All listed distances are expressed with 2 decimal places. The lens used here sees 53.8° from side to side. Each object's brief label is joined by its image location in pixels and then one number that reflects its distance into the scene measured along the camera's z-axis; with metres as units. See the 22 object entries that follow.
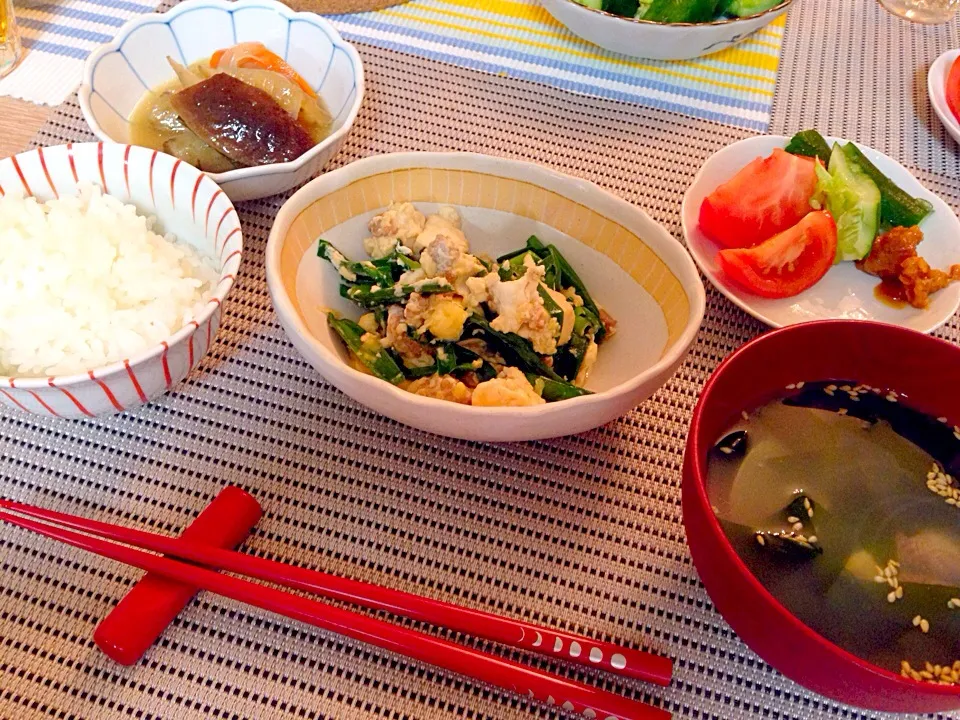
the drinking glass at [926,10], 0.64
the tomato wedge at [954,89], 0.55
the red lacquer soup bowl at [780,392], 0.29
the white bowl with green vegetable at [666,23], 0.53
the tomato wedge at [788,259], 0.45
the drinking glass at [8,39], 0.53
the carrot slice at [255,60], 0.52
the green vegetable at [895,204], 0.48
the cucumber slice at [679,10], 0.54
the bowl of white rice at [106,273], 0.37
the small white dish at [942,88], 0.54
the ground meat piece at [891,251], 0.46
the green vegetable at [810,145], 0.49
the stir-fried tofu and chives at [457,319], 0.40
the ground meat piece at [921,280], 0.45
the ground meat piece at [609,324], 0.43
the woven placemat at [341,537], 0.34
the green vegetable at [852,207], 0.47
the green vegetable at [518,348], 0.40
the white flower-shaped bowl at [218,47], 0.48
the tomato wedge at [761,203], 0.47
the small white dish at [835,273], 0.45
